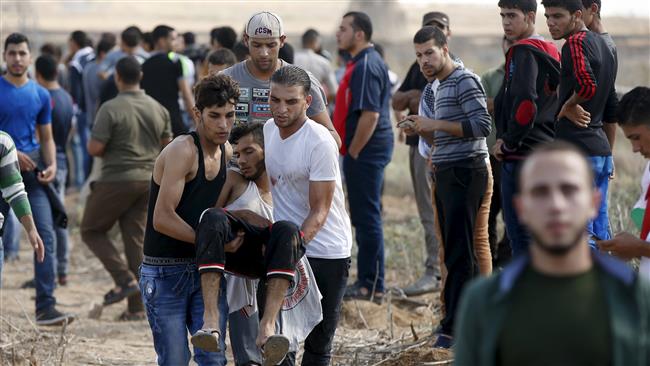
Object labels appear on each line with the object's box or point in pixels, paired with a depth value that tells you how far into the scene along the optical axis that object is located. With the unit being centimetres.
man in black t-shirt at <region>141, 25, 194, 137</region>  2225
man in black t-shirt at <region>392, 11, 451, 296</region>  1803
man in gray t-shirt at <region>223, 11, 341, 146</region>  1306
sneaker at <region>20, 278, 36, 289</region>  2239
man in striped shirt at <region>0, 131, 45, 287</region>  1351
